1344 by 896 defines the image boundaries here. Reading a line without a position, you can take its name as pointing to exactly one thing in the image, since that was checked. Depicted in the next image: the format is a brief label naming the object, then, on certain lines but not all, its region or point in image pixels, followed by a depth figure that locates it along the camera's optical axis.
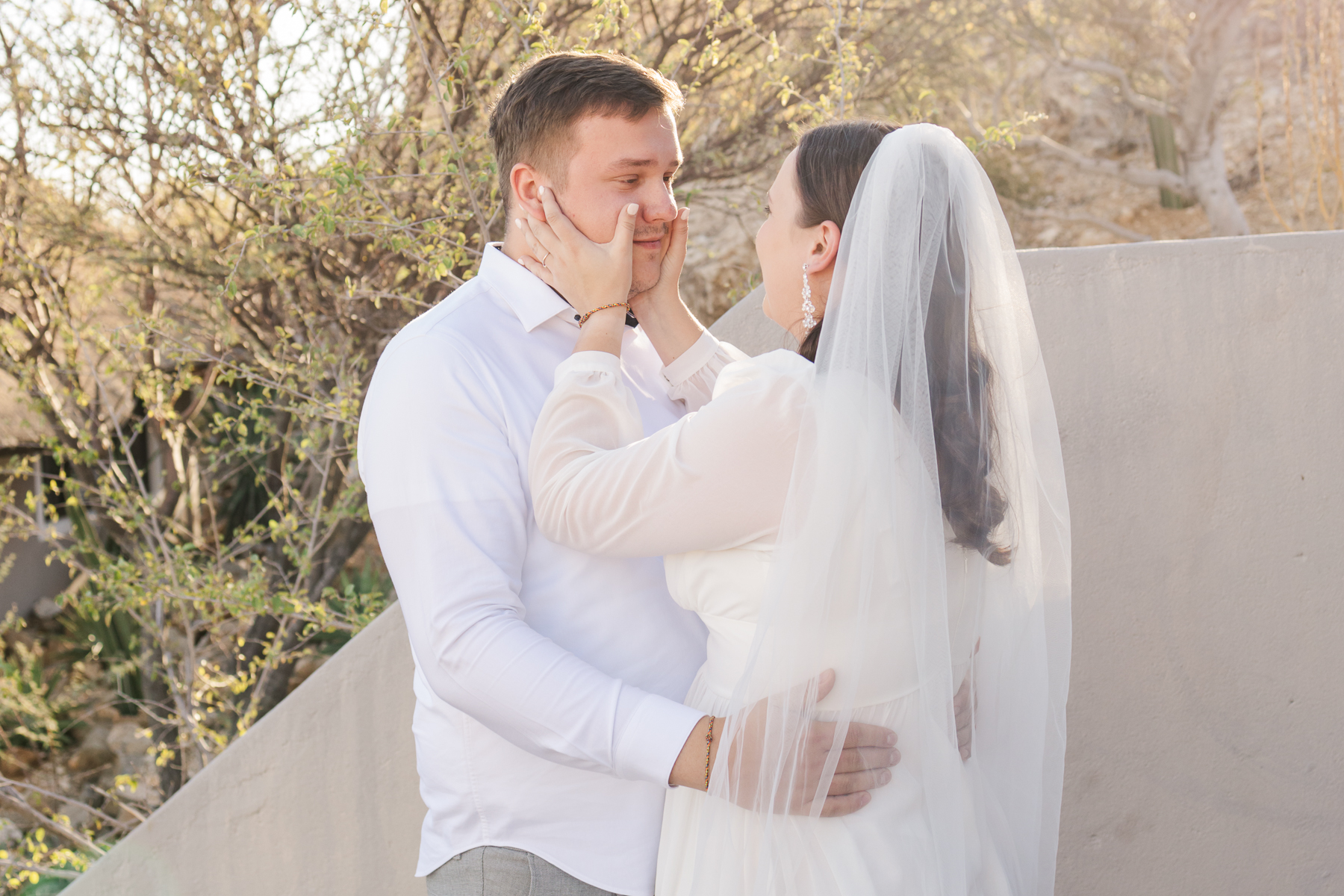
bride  1.53
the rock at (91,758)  6.81
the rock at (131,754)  5.65
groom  1.55
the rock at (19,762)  6.58
